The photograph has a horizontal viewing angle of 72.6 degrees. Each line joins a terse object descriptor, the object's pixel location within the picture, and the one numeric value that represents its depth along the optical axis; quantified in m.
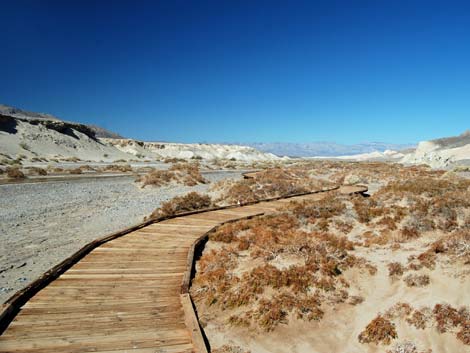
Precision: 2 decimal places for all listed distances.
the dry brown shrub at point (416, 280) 7.15
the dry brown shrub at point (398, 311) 6.30
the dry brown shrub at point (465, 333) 5.45
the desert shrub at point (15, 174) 29.59
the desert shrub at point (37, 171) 32.91
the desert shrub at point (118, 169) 41.21
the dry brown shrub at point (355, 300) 6.99
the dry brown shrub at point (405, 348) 5.44
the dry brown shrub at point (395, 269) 7.78
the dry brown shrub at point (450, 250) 7.75
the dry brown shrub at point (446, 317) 5.80
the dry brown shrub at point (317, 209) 12.83
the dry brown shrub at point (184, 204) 16.64
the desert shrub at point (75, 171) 35.34
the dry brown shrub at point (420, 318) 5.98
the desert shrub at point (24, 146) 52.65
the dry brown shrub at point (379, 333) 5.83
